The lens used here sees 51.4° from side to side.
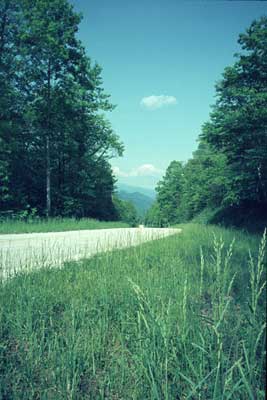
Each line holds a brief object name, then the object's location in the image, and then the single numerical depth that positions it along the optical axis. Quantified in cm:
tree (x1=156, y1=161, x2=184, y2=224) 5416
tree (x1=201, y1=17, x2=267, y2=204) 1088
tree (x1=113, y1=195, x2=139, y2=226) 3286
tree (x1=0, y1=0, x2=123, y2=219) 1684
